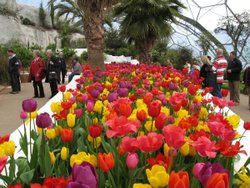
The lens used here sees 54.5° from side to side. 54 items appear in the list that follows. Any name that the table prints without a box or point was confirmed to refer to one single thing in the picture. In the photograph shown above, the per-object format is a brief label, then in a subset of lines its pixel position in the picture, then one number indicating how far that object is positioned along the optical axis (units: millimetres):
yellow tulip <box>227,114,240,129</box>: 1504
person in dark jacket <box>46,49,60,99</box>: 6980
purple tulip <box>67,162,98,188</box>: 627
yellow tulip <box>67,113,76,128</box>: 1479
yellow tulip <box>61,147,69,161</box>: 1172
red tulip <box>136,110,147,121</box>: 1282
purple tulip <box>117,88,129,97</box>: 1916
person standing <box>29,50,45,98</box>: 7040
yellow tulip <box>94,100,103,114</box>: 1718
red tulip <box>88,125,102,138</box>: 1159
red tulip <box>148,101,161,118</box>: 1251
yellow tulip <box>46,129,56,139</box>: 1347
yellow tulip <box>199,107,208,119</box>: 1935
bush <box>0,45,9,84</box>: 9795
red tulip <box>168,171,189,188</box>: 615
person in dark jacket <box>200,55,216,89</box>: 5992
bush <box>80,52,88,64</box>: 20188
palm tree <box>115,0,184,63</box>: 9914
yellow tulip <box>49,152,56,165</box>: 1124
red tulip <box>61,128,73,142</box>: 1209
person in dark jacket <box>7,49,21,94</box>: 7923
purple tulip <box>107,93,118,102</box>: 1755
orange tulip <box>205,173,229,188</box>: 610
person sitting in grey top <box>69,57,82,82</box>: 8370
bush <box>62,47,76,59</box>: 18093
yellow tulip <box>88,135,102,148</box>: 1298
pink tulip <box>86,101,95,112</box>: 1616
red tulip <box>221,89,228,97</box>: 2358
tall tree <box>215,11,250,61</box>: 20732
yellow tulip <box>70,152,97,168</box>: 987
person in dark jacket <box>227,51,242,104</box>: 6494
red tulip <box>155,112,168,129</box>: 1260
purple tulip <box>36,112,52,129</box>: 1268
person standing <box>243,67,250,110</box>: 6737
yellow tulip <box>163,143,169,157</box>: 1135
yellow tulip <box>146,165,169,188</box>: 796
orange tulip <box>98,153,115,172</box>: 859
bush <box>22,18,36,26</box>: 27047
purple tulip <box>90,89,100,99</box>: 1846
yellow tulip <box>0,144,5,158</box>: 1053
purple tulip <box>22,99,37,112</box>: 1362
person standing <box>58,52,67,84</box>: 11195
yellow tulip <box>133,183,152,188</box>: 781
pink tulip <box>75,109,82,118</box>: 1585
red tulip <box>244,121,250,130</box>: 1417
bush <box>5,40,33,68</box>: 13047
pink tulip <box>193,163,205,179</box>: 788
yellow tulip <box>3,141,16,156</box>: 1095
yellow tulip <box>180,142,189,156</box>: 1114
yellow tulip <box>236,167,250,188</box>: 1025
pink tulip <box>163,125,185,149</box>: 921
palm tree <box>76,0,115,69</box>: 6221
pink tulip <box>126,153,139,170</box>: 902
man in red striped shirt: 5987
